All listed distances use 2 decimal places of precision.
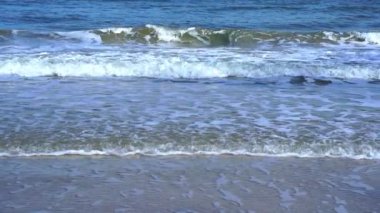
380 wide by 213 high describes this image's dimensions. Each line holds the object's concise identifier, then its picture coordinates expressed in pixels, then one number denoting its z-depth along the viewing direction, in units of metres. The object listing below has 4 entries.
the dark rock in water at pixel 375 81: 18.25
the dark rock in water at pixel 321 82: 17.65
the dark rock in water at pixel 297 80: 17.91
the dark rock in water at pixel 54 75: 18.96
